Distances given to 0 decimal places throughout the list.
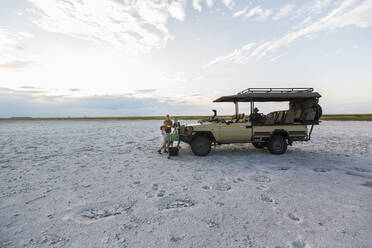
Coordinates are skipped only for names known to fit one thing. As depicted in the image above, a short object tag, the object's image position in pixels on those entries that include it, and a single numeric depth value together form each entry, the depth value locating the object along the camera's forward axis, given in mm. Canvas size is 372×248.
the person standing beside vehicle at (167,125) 8703
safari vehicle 8258
